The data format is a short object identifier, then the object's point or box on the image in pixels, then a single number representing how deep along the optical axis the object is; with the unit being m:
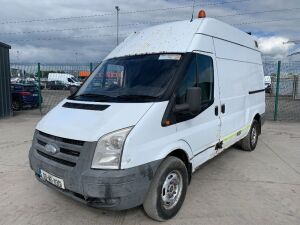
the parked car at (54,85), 11.82
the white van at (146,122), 2.38
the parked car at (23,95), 11.28
